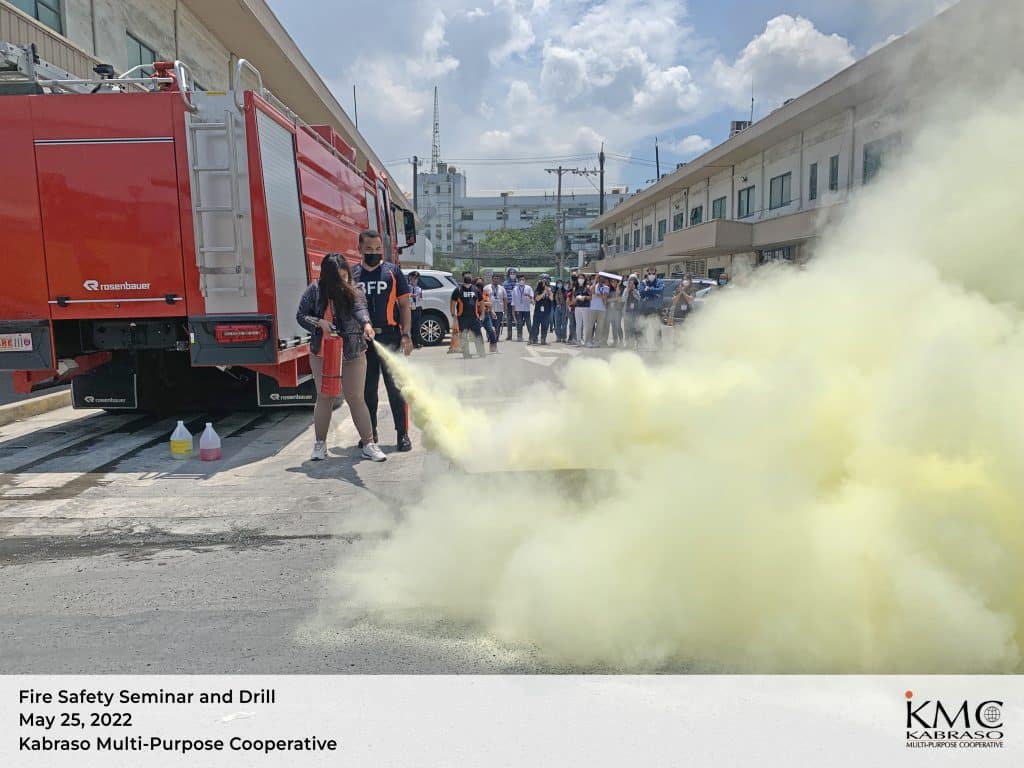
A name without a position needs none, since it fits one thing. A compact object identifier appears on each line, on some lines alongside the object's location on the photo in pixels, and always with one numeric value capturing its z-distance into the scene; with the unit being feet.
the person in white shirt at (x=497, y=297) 61.19
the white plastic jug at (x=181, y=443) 20.71
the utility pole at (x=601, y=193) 194.71
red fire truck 19.67
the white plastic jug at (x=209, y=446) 20.35
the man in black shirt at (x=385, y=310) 20.65
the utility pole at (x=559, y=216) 217.36
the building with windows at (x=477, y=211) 356.18
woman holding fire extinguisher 19.38
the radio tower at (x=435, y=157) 430.12
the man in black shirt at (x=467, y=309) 45.21
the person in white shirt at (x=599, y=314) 54.39
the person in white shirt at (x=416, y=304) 51.26
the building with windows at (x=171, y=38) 34.22
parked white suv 54.85
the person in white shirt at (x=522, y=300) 61.26
